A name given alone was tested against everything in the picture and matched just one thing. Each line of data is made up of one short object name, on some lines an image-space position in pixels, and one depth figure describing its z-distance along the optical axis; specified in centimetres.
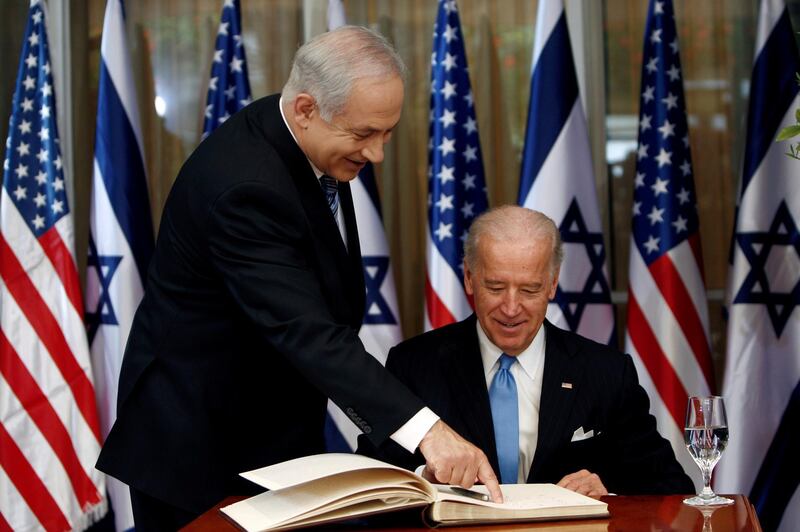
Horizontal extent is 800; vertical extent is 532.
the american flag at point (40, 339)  421
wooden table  179
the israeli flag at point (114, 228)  439
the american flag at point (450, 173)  432
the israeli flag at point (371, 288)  440
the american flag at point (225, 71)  457
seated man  254
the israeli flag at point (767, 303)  407
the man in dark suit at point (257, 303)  202
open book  174
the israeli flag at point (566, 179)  426
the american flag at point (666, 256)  420
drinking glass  205
